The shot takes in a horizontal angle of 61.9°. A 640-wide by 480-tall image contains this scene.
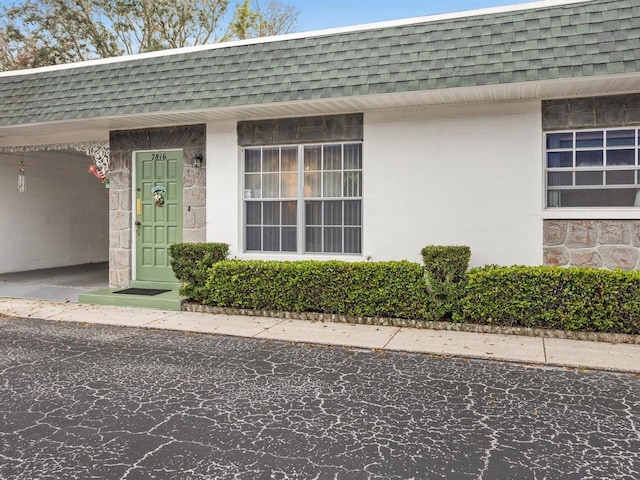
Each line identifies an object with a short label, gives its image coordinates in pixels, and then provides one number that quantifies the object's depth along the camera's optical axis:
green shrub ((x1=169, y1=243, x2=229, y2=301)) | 7.96
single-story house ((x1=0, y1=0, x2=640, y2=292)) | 6.75
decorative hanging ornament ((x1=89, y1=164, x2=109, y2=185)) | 9.71
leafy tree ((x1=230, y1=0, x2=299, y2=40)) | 22.00
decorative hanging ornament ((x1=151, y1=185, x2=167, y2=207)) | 9.23
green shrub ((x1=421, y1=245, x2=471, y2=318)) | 6.73
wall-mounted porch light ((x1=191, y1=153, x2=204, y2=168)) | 8.87
